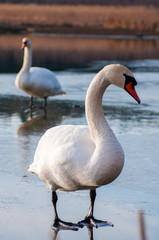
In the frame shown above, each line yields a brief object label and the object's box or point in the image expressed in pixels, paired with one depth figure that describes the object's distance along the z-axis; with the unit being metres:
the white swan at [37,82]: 27.33
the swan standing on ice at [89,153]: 11.23
